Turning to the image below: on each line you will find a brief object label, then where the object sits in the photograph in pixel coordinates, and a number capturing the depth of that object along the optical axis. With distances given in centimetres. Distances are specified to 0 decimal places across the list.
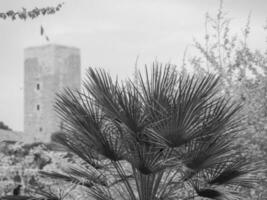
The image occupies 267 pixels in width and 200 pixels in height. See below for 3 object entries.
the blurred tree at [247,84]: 1026
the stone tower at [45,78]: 4941
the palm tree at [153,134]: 619
